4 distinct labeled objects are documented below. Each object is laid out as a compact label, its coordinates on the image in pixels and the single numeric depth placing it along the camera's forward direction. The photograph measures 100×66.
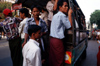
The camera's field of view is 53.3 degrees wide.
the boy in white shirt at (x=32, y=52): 1.42
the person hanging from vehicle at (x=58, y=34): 2.08
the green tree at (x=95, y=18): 35.66
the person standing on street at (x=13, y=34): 2.53
